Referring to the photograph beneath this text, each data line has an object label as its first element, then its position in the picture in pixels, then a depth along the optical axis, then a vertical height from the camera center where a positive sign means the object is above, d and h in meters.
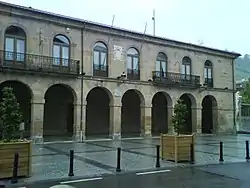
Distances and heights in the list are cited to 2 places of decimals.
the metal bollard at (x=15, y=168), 7.86 -1.54
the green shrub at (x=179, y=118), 11.58 -0.30
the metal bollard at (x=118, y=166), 9.52 -1.79
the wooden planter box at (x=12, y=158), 8.18 -1.35
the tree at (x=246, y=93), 48.78 +3.02
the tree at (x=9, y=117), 8.70 -0.24
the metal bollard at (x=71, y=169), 8.77 -1.76
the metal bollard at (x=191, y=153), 11.15 -1.59
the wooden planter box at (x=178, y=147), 11.08 -1.37
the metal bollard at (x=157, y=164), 10.19 -1.83
